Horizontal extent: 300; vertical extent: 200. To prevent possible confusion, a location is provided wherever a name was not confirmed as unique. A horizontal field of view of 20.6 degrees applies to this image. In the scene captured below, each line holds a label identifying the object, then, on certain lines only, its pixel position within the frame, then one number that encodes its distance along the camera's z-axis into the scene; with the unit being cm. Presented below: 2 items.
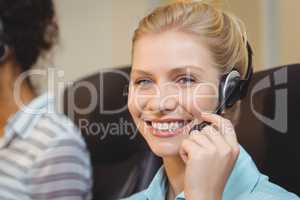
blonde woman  99
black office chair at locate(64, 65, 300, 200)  104
